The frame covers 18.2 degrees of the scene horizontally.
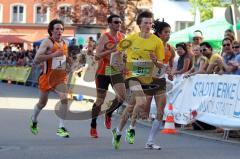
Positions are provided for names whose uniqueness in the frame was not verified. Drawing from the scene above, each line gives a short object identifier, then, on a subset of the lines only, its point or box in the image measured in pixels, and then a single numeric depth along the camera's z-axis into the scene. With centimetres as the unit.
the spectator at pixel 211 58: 1357
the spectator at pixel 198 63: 1432
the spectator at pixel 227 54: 1347
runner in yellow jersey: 1026
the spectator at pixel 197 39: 1600
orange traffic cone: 1356
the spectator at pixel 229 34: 1487
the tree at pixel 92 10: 4106
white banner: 1259
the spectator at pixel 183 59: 1520
